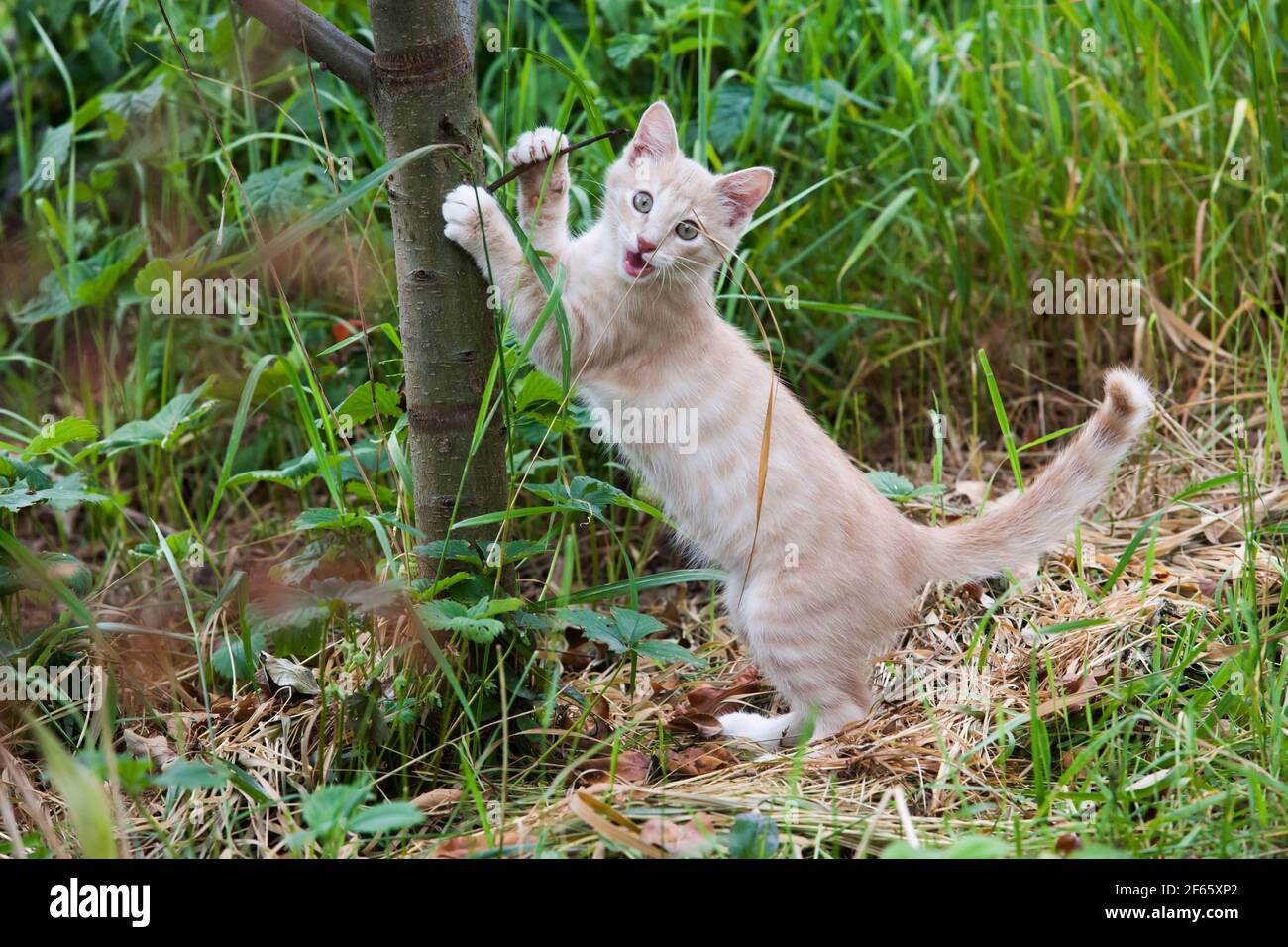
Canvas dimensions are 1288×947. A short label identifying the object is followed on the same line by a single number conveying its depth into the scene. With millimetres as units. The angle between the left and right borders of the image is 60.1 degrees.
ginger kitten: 2447
